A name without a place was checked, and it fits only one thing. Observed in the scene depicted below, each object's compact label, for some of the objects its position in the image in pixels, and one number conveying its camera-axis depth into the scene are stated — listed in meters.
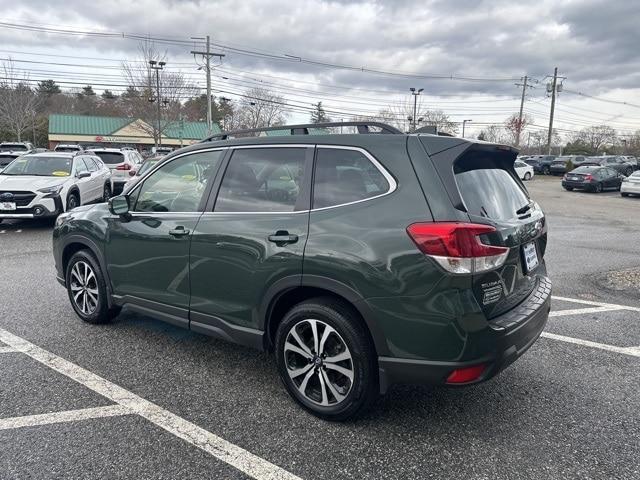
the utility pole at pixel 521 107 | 52.41
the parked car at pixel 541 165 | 39.38
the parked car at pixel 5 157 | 15.21
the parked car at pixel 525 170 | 30.64
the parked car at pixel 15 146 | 23.81
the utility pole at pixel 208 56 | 36.10
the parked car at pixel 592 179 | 24.98
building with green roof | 57.00
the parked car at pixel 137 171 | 14.69
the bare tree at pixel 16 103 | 40.25
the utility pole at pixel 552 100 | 45.94
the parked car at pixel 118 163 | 16.30
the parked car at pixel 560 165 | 37.72
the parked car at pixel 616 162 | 34.06
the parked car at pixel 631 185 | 22.27
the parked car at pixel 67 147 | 21.83
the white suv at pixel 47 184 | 9.55
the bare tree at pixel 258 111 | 54.84
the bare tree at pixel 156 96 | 37.97
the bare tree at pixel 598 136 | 79.12
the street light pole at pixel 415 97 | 47.00
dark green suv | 2.53
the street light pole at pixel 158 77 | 36.69
